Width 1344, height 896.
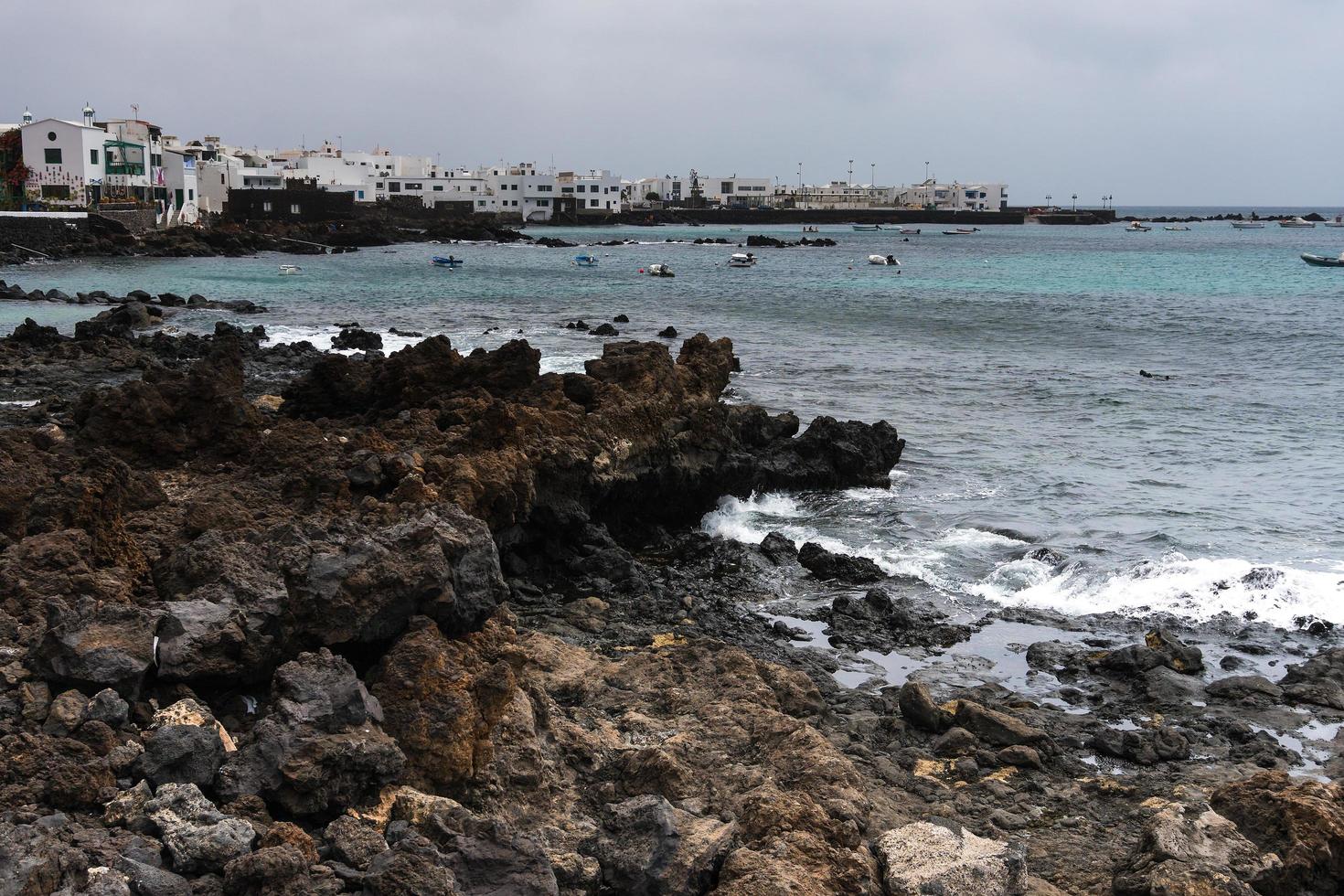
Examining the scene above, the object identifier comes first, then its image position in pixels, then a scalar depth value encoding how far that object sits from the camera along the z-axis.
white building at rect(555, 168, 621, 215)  164.62
